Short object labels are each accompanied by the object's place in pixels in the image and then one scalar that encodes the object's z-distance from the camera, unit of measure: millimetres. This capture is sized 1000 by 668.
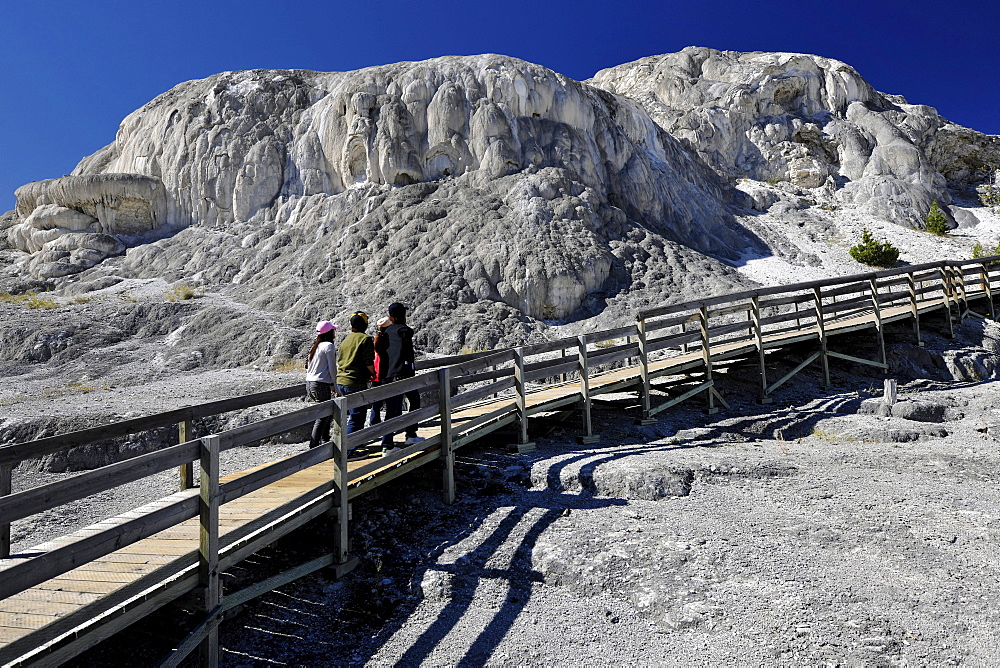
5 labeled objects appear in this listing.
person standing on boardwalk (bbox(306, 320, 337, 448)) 7016
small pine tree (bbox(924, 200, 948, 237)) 33719
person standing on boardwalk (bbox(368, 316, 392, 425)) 6965
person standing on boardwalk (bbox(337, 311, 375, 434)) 6754
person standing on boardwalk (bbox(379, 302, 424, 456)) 6941
